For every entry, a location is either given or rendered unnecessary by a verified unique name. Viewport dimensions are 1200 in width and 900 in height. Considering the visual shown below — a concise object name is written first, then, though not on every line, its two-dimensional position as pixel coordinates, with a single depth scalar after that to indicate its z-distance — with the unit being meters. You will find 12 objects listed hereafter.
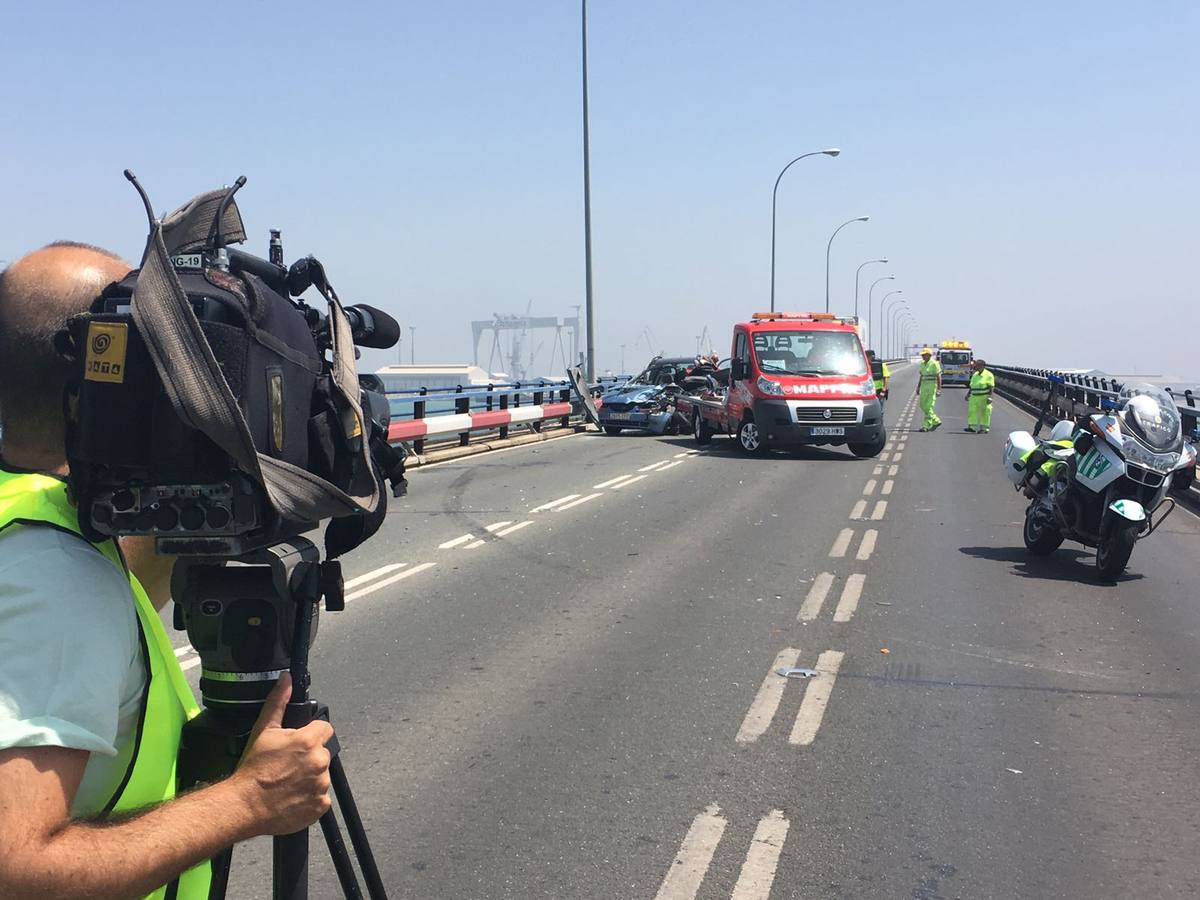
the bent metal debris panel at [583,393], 28.11
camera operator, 1.41
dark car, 27.59
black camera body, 1.52
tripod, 1.72
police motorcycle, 9.29
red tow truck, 21.00
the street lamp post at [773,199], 46.06
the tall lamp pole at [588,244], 30.14
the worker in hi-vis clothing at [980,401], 28.42
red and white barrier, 19.22
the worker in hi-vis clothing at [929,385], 30.14
